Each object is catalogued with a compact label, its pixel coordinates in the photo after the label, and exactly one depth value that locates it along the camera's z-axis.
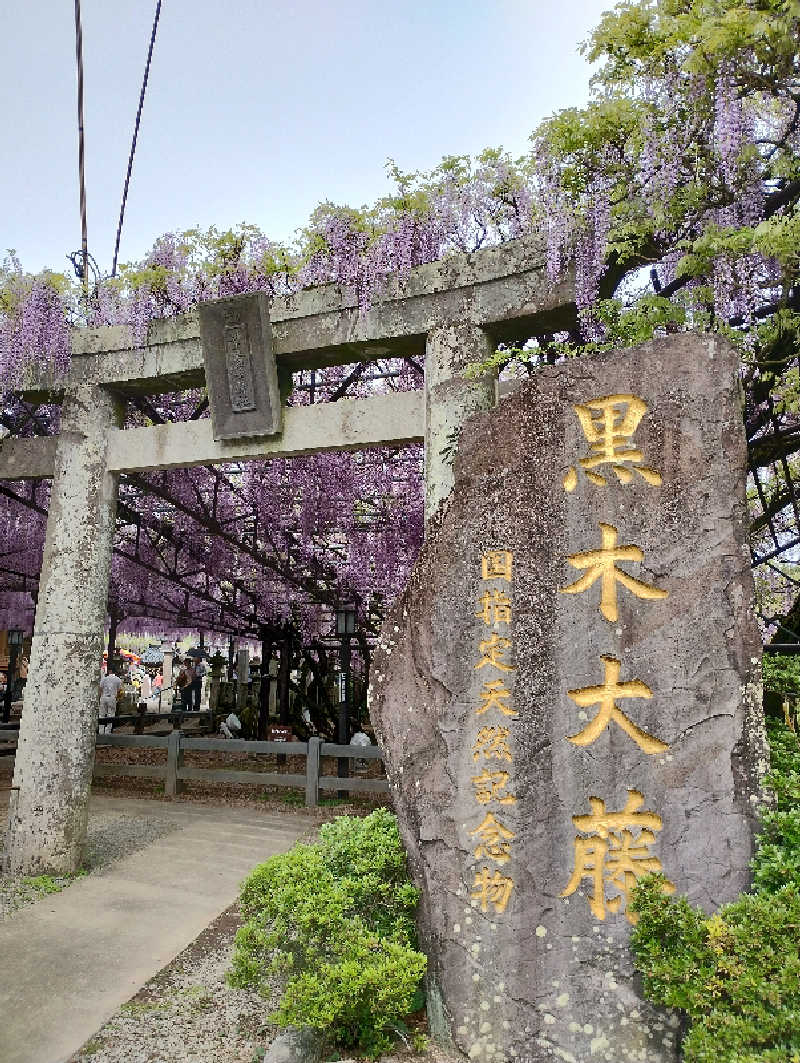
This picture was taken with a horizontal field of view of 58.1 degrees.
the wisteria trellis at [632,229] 3.87
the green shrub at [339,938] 2.66
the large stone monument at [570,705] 2.62
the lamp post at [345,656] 9.27
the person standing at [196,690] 17.98
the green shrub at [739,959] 2.09
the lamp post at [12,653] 13.25
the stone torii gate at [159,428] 4.77
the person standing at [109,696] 11.74
